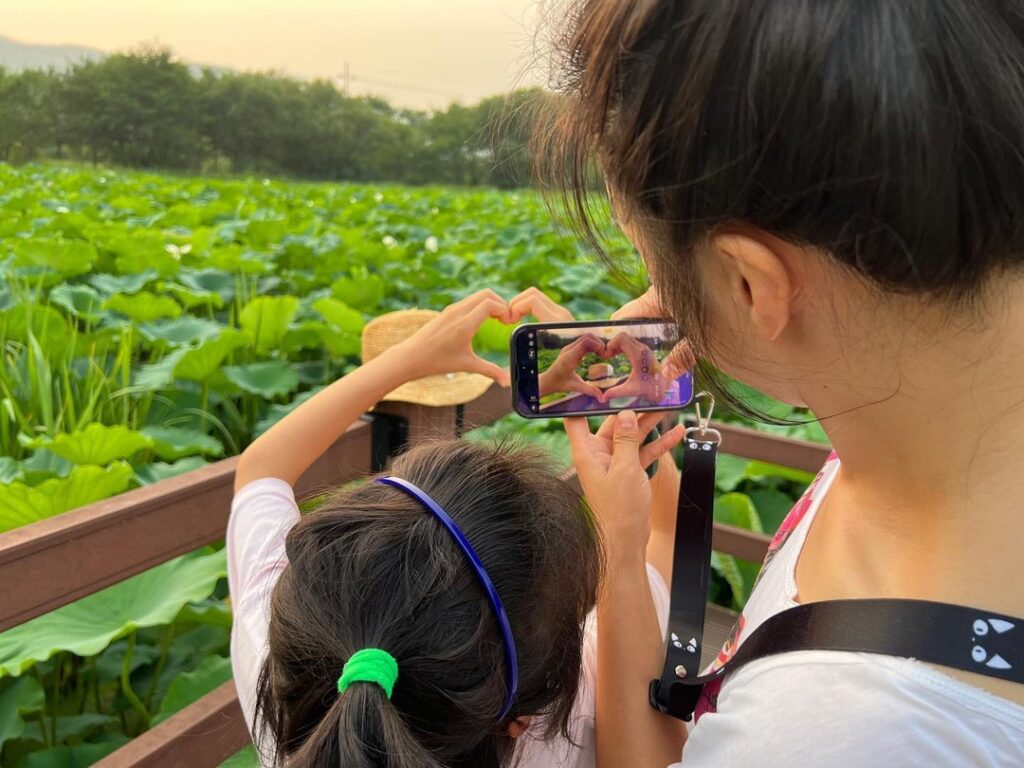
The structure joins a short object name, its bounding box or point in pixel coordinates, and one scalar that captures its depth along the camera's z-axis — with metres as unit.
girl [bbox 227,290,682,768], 0.54
